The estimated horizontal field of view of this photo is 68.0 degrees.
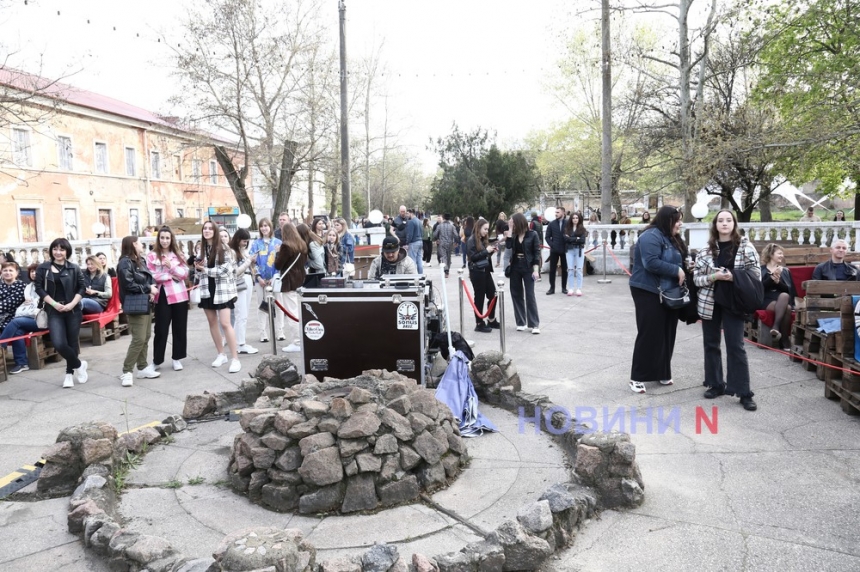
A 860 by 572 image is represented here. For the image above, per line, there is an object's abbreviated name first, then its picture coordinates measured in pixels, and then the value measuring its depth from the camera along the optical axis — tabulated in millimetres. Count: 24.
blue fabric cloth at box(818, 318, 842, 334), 6684
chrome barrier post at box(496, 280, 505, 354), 7726
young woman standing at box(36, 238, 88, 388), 7438
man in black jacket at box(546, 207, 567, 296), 13586
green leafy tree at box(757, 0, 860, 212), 13031
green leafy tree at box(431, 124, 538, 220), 31781
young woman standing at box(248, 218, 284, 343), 9547
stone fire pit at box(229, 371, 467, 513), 4160
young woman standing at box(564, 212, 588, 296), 13547
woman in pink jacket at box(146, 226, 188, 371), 7855
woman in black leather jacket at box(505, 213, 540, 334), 9586
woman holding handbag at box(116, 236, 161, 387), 7504
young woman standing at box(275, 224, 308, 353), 8625
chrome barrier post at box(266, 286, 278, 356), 7529
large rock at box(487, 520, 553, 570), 3301
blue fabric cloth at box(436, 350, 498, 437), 5535
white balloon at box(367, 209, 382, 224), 21375
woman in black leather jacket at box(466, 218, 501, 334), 9914
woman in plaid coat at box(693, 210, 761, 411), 6012
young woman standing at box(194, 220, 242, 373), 7973
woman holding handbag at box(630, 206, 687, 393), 6273
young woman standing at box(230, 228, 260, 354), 8398
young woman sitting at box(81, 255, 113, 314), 9984
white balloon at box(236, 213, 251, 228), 14292
